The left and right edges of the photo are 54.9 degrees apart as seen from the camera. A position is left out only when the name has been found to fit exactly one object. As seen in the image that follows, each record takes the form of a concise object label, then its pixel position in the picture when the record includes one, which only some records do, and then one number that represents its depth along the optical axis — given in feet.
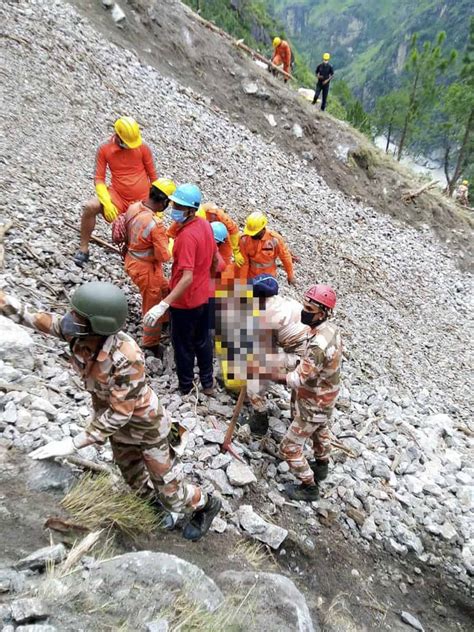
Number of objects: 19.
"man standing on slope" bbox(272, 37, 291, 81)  50.49
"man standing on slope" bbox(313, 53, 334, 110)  47.09
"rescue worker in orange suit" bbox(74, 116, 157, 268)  16.26
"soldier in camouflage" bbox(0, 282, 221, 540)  8.02
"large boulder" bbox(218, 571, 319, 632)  8.41
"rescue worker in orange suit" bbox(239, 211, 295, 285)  17.58
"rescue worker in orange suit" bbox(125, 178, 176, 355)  14.24
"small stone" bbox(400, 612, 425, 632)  11.53
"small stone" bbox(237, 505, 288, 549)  11.60
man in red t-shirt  12.96
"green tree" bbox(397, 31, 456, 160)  84.12
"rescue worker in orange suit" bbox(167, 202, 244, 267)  17.46
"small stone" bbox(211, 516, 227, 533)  11.31
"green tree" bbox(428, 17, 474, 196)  76.79
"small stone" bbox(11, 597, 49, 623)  6.26
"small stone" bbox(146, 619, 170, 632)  6.88
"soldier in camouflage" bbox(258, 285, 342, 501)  11.80
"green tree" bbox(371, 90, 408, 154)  112.88
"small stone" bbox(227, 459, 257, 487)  12.85
